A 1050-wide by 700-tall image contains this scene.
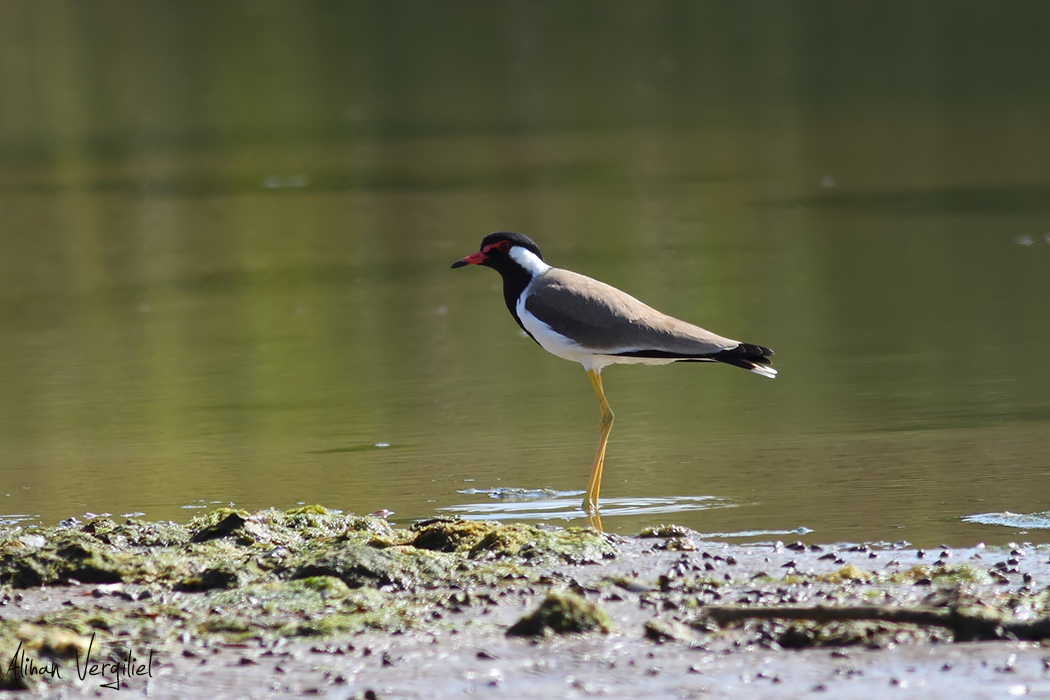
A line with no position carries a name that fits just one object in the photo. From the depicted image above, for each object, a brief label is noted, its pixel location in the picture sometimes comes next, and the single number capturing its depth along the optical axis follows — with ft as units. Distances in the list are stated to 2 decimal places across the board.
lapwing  53.16
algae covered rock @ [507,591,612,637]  33.12
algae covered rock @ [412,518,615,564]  39.78
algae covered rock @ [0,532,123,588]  39.27
